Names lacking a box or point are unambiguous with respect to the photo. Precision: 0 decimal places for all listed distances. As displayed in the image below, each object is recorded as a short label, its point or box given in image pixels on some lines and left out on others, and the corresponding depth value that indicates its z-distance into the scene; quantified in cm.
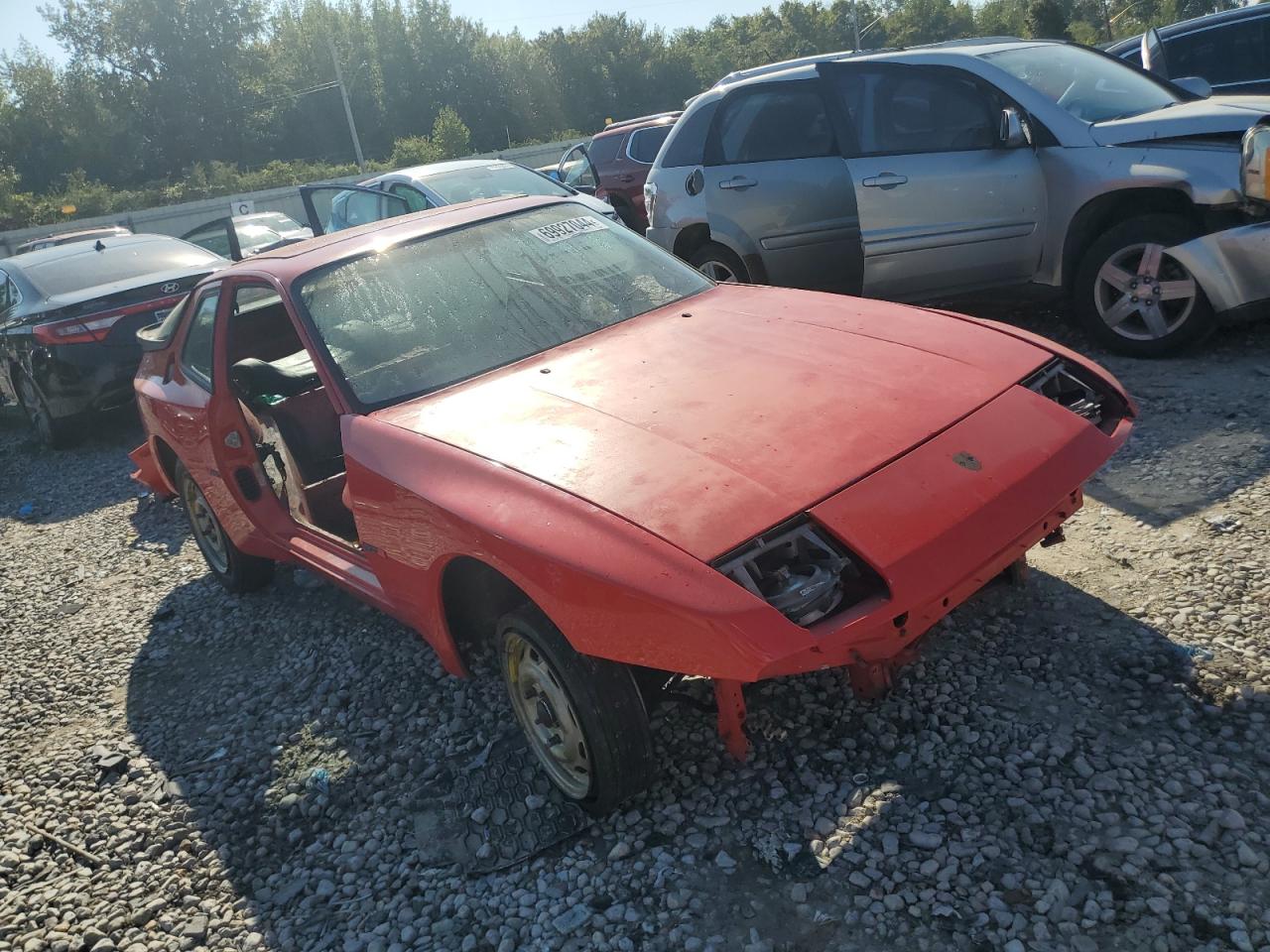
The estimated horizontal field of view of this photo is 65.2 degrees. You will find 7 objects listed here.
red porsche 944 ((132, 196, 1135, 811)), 235
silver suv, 522
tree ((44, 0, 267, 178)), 5291
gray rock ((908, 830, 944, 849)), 244
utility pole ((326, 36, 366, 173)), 4394
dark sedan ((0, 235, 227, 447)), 802
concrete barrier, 3034
